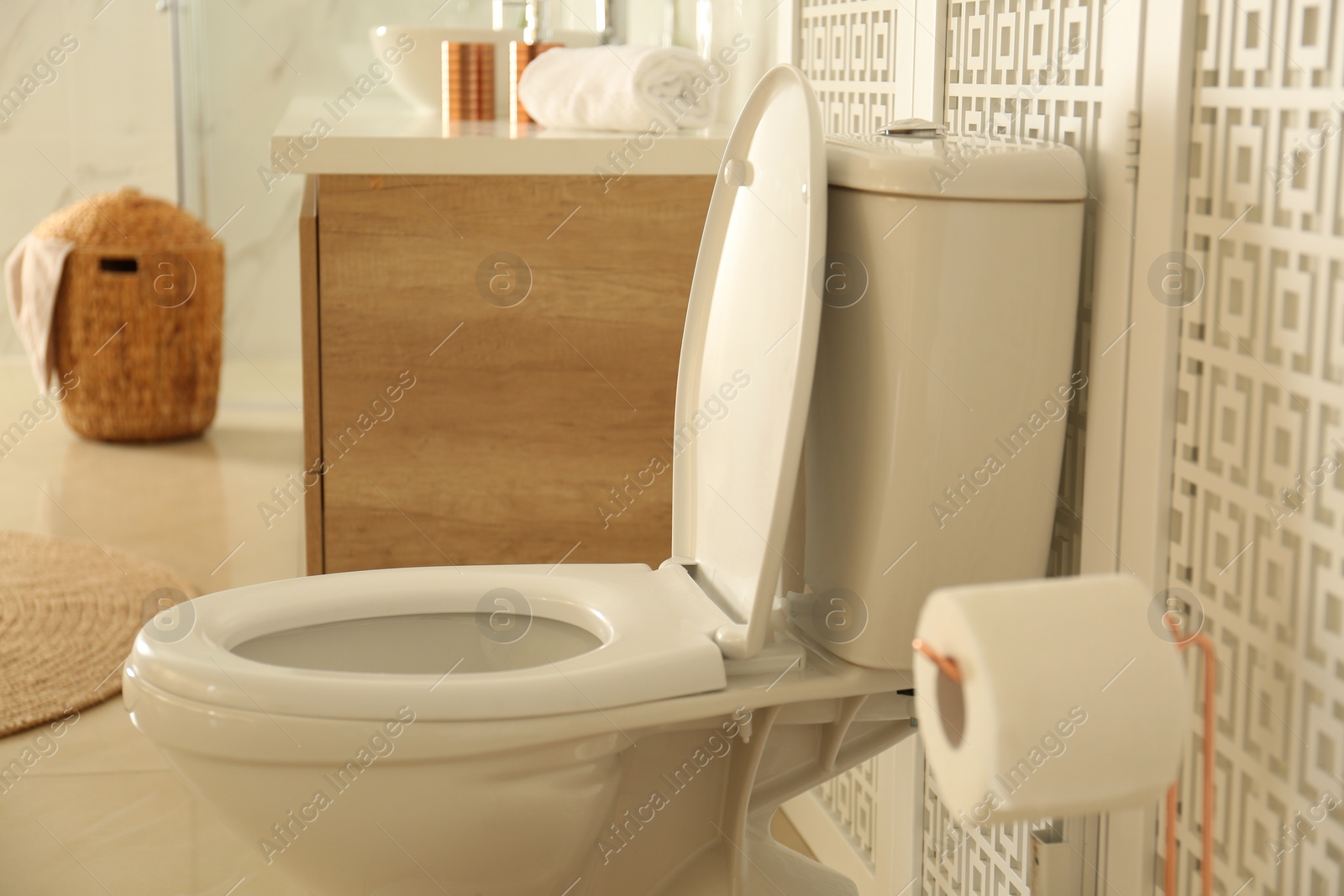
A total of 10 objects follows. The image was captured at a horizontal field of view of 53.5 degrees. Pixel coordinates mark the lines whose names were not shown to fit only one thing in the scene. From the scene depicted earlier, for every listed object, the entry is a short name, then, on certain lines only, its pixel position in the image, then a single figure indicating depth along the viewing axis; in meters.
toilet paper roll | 0.59
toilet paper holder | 0.68
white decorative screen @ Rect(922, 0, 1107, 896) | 0.95
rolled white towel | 1.64
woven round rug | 1.78
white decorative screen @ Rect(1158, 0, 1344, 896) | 0.70
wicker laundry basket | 2.81
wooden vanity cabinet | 1.59
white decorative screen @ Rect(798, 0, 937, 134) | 1.23
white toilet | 0.90
